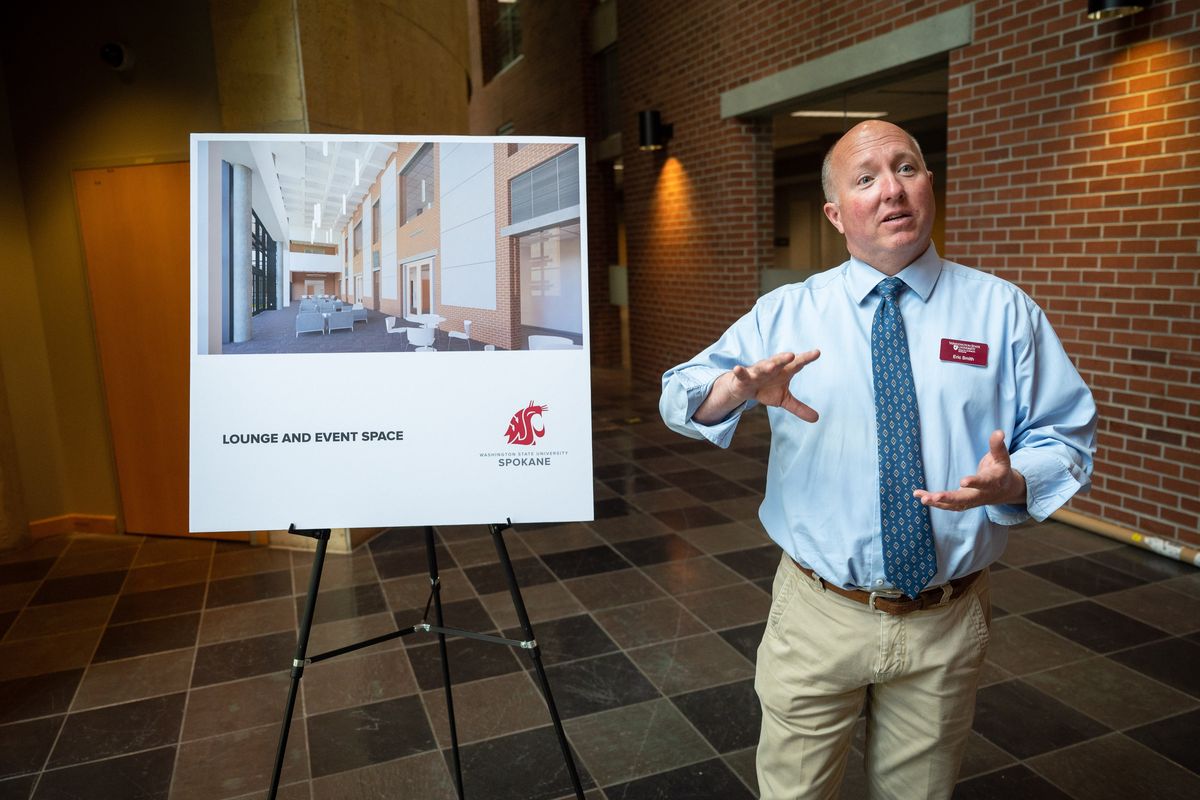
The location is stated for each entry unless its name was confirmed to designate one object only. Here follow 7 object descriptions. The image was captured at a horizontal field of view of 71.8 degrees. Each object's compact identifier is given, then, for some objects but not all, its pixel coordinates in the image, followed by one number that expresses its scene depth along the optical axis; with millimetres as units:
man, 1477
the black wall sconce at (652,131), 8414
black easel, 1955
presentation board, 2012
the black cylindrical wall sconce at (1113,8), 3754
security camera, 4305
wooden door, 4461
